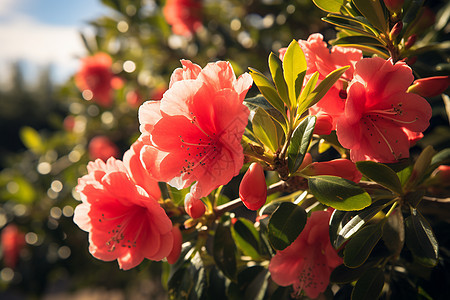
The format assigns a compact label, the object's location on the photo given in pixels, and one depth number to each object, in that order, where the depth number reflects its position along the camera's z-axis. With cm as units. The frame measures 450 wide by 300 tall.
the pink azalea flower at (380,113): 30
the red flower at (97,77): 181
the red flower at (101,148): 194
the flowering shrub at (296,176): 30
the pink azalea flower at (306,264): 34
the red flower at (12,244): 165
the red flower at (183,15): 162
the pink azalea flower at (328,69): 31
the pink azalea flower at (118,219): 33
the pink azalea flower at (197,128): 29
